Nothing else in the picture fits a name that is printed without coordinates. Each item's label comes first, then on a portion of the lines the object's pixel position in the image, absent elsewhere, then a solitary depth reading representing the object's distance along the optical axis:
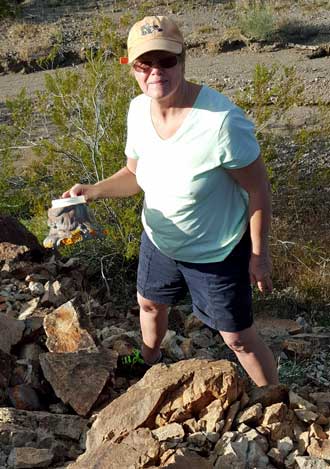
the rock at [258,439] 2.83
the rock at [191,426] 2.96
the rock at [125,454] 2.69
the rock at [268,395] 3.10
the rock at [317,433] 2.91
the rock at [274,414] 2.94
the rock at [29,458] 2.96
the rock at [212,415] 2.94
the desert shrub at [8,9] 18.02
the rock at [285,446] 2.82
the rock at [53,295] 4.63
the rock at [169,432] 2.87
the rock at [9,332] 3.99
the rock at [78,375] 3.55
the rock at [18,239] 5.26
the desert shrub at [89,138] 5.93
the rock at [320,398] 3.34
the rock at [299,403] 3.11
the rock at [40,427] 3.16
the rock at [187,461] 2.60
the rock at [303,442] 2.87
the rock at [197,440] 2.86
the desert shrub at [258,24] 17.00
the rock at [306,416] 3.02
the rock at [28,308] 4.48
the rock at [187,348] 4.31
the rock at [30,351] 3.98
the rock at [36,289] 4.80
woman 2.87
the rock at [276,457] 2.79
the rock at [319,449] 2.80
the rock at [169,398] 3.00
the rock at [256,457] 2.76
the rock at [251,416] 2.96
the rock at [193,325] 4.82
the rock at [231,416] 2.92
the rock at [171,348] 4.24
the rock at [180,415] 3.00
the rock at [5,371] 3.59
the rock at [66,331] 3.97
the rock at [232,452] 2.72
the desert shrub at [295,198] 5.77
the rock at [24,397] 3.54
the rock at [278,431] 2.89
